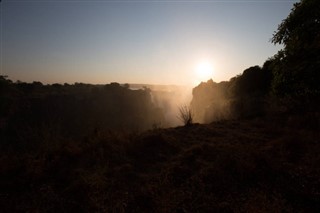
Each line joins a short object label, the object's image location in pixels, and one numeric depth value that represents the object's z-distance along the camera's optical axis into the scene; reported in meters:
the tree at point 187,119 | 10.77
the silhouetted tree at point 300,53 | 5.75
